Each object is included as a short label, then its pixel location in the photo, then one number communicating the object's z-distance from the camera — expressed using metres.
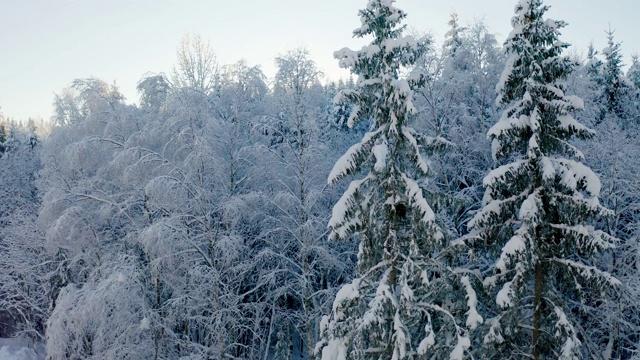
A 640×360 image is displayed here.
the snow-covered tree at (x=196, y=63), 21.75
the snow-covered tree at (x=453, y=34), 27.92
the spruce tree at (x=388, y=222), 10.20
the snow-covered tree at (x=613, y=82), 30.25
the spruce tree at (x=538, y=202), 10.30
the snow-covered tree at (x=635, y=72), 36.68
